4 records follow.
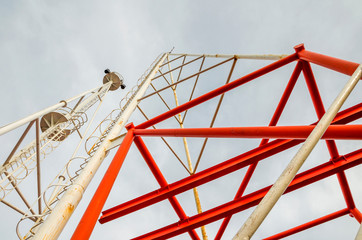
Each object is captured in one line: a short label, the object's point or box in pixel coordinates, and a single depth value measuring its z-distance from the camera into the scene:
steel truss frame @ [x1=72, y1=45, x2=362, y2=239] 2.62
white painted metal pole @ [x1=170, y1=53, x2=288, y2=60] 4.90
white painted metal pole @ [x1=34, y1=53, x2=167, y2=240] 2.52
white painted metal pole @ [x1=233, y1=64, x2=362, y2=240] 1.19
